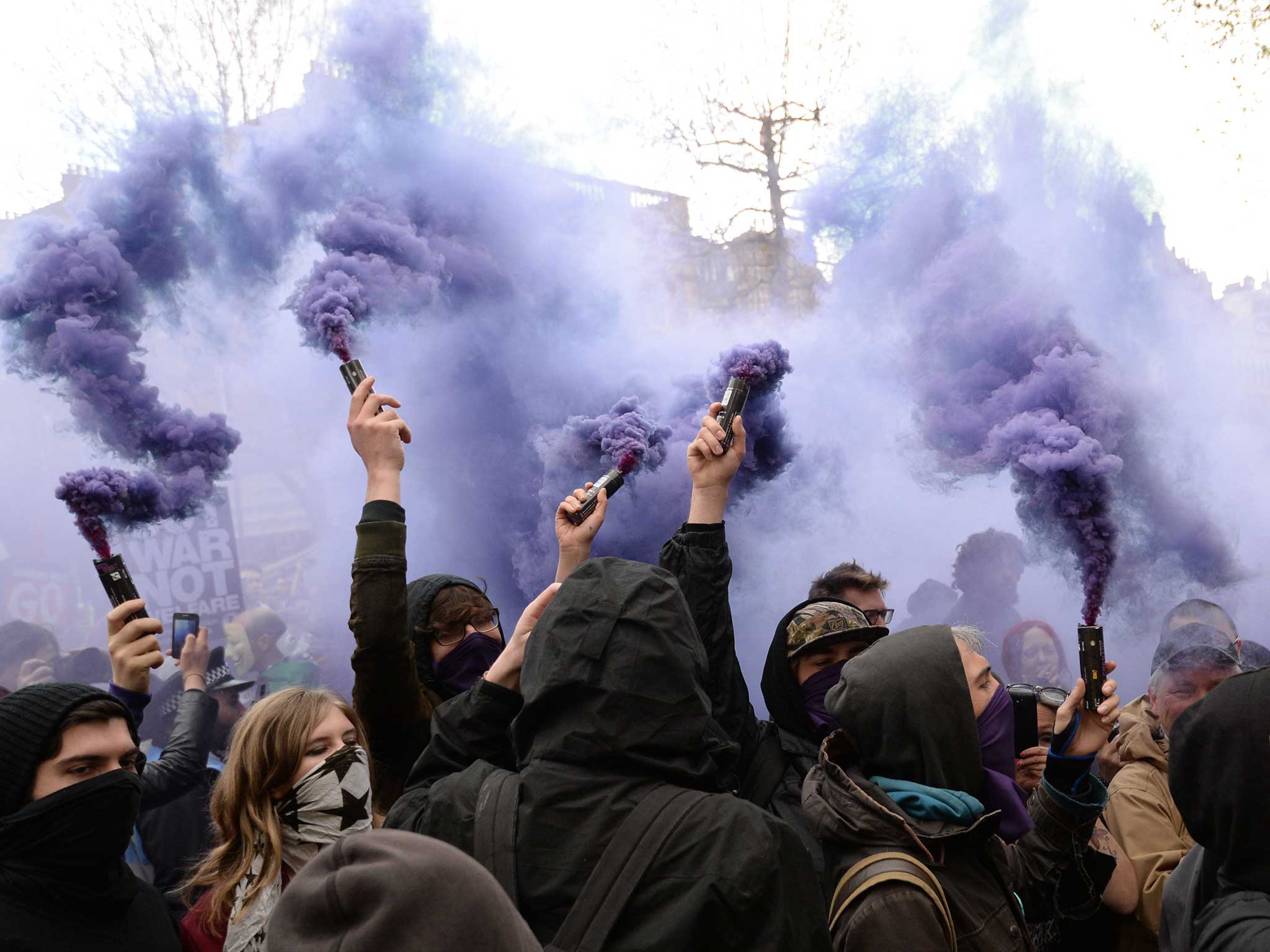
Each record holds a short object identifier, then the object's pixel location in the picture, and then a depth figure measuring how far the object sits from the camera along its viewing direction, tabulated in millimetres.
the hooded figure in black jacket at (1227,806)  1943
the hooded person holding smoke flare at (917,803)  1879
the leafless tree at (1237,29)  7082
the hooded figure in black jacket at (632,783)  1621
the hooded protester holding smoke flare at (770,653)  2738
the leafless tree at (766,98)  7230
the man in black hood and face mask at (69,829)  2037
